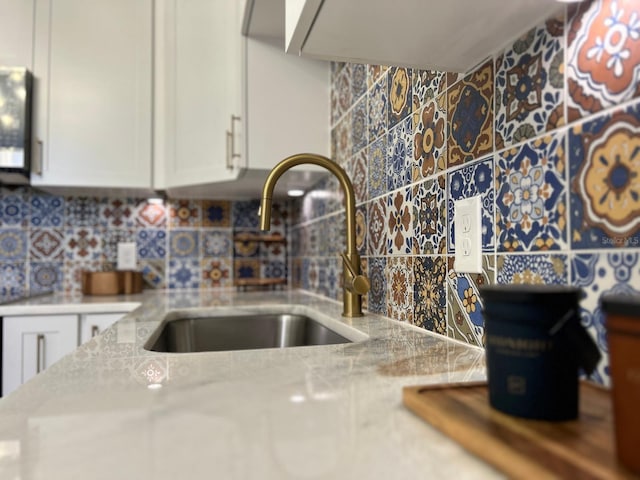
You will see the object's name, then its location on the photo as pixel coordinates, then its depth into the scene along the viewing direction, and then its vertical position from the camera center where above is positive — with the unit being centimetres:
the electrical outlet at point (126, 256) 225 +1
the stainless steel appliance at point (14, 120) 178 +56
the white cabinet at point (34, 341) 166 -31
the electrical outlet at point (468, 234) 73 +3
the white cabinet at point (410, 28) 59 +33
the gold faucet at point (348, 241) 107 +4
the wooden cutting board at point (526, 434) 30 -14
